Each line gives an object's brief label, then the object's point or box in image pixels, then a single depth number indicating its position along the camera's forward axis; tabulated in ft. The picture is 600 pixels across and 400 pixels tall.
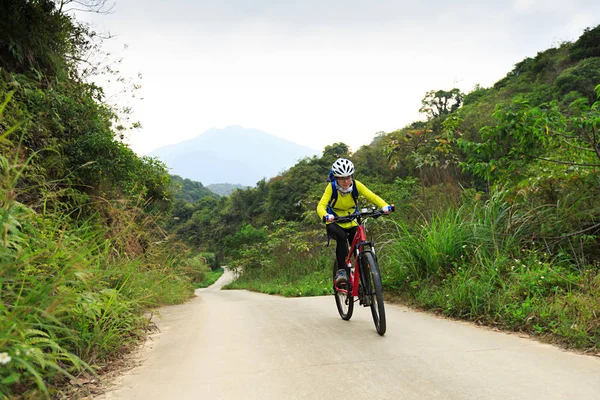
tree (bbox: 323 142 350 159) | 162.04
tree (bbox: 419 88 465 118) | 168.69
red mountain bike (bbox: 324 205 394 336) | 13.57
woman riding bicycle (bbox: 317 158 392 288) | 16.21
